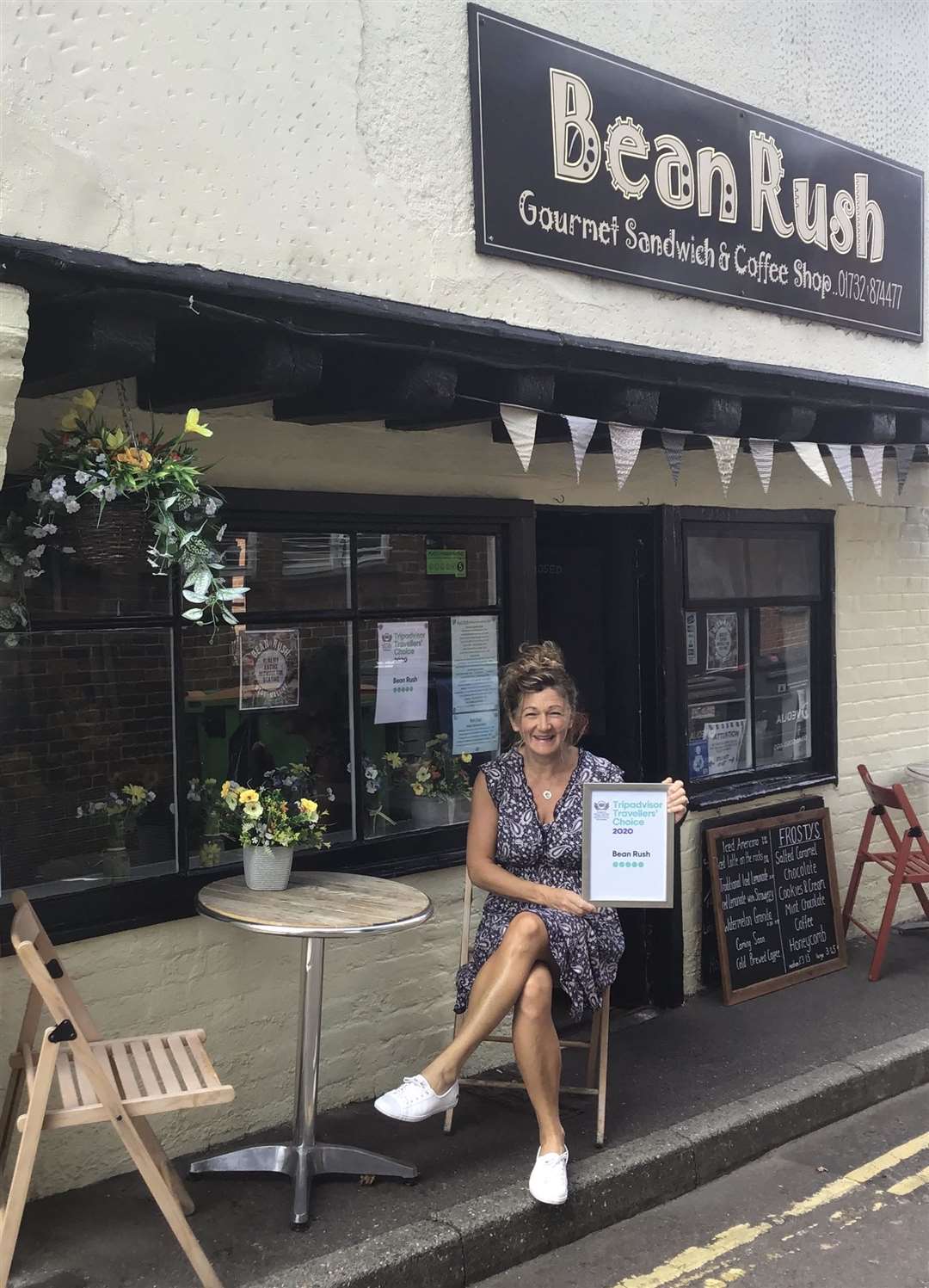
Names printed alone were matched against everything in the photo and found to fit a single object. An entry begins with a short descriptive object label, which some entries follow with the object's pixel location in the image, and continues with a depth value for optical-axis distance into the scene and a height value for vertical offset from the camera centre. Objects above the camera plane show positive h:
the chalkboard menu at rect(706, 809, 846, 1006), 5.79 -1.34
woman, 3.82 -0.92
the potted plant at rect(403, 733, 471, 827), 4.89 -0.59
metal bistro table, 3.56 -0.84
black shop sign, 4.59 +1.99
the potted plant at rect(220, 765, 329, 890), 3.88 -0.60
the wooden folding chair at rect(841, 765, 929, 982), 6.01 -1.18
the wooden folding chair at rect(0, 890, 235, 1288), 3.04 -1.20
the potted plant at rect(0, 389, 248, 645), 3.41 +0.40
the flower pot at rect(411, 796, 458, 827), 4.89 -0.70
